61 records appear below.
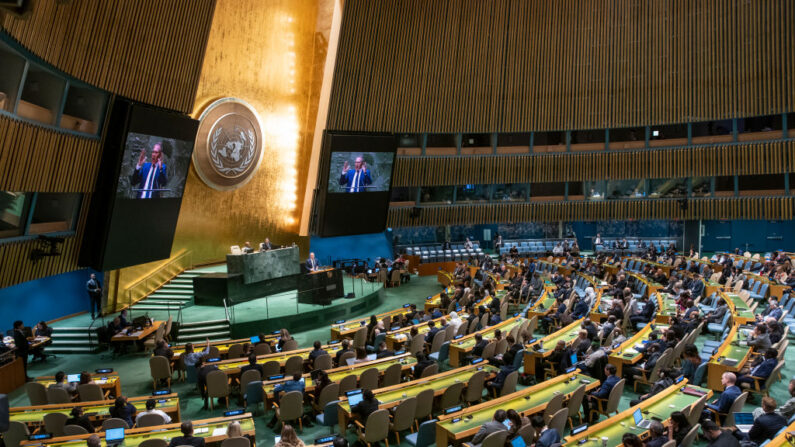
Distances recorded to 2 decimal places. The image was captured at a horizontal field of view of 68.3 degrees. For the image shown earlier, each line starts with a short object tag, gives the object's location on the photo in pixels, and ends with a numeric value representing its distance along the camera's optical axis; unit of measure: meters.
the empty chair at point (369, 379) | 9.50
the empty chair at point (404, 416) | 8.10
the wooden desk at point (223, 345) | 12.15
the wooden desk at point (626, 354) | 10.13
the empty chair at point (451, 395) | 8.80
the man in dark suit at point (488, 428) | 6.88
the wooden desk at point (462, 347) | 11.55
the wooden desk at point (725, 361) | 9.39
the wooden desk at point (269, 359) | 10.48
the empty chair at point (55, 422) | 7.77
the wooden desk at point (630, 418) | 6.71
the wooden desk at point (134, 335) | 13.64
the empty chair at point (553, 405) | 7.78
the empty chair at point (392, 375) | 9.73
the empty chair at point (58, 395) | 9.05
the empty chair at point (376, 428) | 7.74
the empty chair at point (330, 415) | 8.52
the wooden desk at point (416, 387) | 8.42
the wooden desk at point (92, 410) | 8.07
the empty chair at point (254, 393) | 9.47
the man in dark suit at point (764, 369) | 8.85
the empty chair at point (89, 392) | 9.27
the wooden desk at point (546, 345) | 10.71
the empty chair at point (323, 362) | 10.71
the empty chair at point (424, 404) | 8.45
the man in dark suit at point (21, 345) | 12.05
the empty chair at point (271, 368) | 10.38
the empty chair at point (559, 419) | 7.25
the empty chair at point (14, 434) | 7.33
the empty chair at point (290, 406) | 8.70
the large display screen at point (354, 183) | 21.38
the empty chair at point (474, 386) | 9.13
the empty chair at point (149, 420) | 7.75
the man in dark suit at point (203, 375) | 10.20
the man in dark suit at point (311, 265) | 18.58
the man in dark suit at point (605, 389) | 8.66
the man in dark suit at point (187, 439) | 6.80
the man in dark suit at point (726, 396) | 7.82
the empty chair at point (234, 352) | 11.80
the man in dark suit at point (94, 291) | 15.50
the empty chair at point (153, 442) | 6.71
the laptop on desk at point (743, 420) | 7.30
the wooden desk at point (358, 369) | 9.44
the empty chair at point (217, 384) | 9.88
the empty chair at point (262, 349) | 11.77
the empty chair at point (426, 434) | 7.47
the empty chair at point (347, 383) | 9.30
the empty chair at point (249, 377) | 9.84
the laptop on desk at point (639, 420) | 7.07
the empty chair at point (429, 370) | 9.80
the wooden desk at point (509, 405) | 7.23
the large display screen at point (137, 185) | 13.60
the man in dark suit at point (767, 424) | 6.59
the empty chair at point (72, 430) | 7.30
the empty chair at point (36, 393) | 9.14
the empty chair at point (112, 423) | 7.42
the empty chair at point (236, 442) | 6.80
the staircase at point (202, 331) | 14.84
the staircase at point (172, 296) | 16.92
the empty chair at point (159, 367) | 11.13
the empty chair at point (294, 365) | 10.71
